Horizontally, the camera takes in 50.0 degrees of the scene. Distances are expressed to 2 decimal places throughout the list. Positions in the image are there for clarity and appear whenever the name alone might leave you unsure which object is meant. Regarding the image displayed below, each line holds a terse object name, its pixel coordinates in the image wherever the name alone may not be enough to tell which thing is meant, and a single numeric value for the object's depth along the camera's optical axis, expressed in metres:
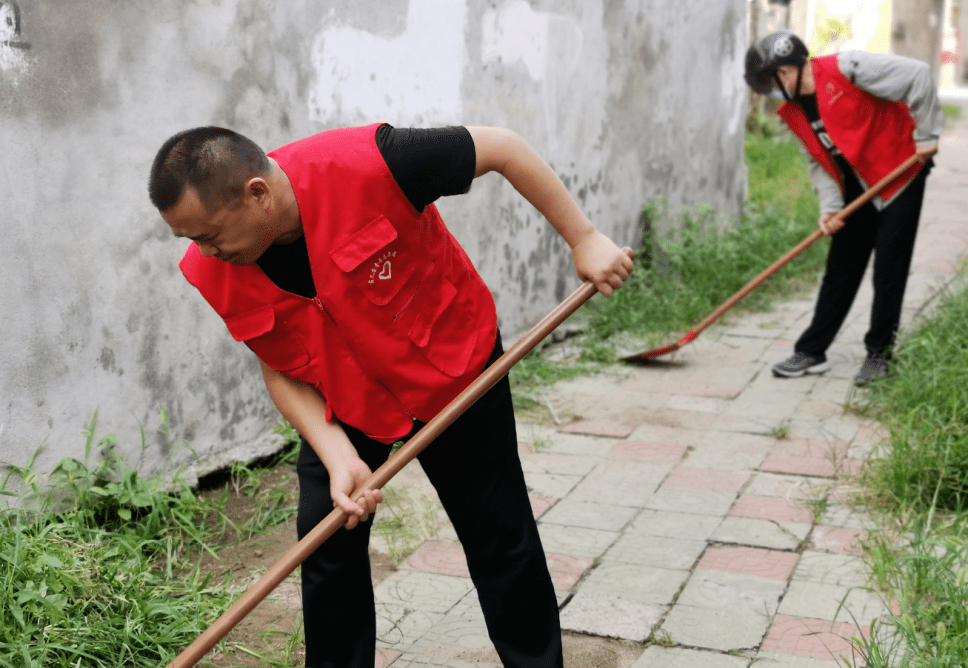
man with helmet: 4.85
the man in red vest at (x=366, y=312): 2.14
